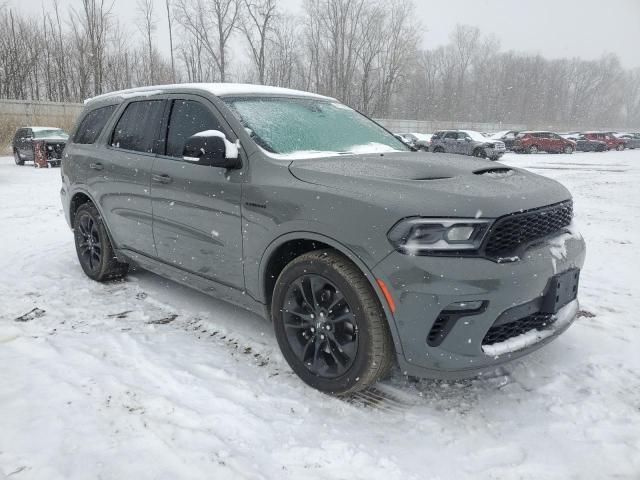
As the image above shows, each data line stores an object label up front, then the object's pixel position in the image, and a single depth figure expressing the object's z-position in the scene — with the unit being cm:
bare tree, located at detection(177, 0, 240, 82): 4388
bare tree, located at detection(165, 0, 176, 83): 3756
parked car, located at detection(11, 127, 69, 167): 1753
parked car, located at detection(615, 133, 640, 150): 3678
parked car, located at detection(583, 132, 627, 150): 3430
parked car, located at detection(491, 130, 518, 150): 3255
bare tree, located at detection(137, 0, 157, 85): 4422
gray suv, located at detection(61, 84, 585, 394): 218
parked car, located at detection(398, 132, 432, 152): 2528
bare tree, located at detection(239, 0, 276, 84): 4288
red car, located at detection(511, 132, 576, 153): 2945
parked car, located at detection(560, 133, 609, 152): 3294
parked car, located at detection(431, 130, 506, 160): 2311
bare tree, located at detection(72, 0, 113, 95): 3619
